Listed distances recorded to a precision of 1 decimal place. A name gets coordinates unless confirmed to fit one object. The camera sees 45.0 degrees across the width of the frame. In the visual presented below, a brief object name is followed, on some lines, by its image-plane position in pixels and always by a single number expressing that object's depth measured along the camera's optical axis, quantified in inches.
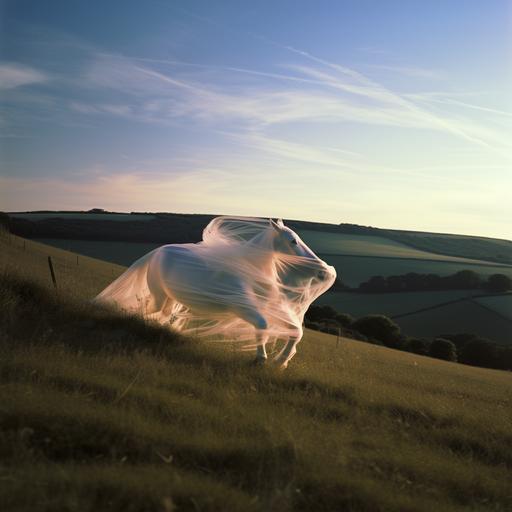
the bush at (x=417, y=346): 2131.9
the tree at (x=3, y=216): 2022.0
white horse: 389.1
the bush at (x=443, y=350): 2028.8
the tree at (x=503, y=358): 2137.1
